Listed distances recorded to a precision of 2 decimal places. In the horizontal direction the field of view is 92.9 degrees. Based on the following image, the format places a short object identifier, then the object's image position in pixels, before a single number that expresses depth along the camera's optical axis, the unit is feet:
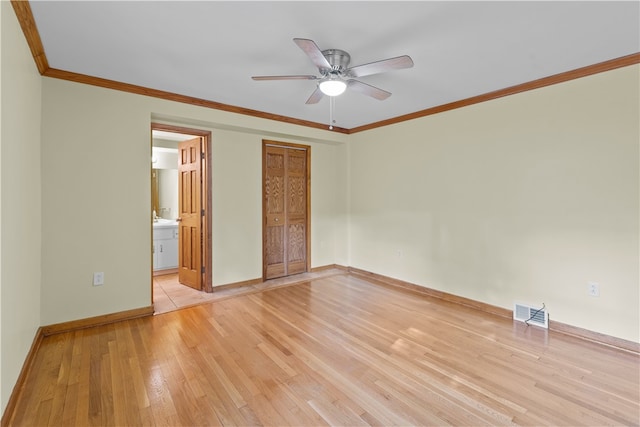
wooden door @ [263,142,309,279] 15.48
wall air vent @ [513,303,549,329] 9.89
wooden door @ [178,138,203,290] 13.48
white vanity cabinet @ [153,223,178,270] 16.80
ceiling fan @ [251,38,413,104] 6.75
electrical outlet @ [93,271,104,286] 9.87
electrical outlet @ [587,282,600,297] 8.92
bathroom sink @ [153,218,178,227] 16.97
